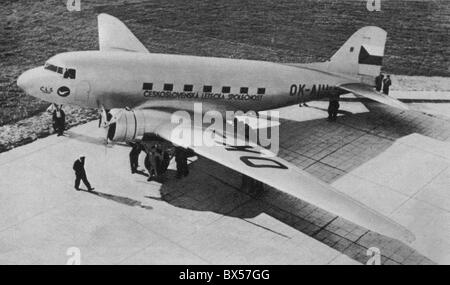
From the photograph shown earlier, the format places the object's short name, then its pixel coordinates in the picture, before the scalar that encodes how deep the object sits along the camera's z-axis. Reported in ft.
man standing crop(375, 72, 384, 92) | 84.48
